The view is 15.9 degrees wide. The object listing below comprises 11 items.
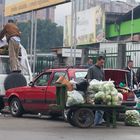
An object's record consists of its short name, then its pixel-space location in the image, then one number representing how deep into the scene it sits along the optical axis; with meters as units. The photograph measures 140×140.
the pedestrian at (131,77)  15.27
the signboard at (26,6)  23.12
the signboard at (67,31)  73.17
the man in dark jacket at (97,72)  13.49
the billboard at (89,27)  65.69
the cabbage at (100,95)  12.77
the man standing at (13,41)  17.23
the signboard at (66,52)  22.12
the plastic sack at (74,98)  12.67
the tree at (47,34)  73.75
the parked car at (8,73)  16.72
